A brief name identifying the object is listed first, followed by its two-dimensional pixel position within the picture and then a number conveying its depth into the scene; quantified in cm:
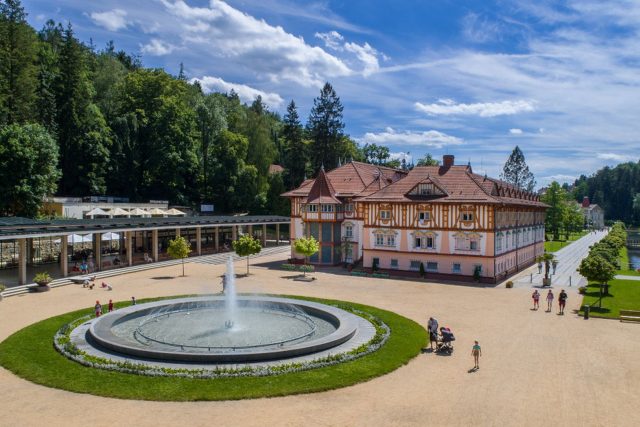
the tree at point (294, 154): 8644
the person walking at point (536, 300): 3112
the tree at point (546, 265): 4050
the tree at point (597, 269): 3278
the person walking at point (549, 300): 3066
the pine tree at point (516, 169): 12875
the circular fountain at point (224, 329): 2016
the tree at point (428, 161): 11789
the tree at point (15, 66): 5800
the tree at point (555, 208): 9562
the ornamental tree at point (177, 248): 4406
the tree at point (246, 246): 4509
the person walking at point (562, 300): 2998
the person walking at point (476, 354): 1997
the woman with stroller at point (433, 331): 2269
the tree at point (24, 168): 5031
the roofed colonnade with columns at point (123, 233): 3703
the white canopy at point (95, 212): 5850
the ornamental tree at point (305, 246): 4547
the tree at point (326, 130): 8612
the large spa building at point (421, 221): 4331
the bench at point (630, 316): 2820
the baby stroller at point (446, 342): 2198
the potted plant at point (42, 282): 3566
